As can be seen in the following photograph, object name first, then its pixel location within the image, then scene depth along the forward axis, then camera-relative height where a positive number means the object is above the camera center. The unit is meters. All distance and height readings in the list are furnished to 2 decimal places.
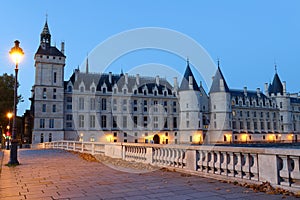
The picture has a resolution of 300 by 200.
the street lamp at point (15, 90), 11.69 +1.76
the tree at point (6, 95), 42.81 +5.24
